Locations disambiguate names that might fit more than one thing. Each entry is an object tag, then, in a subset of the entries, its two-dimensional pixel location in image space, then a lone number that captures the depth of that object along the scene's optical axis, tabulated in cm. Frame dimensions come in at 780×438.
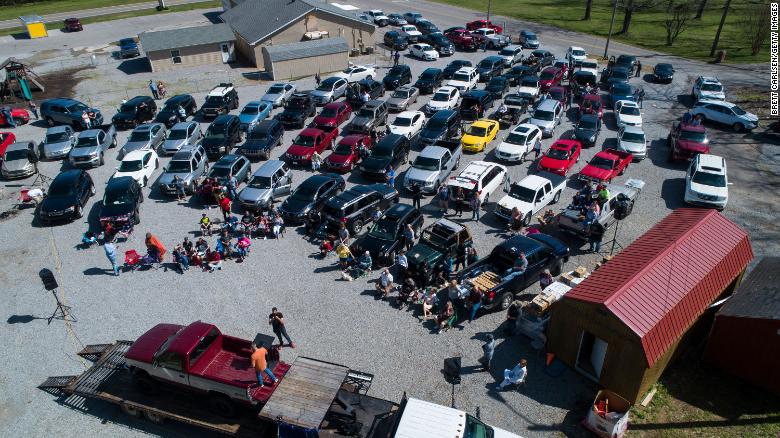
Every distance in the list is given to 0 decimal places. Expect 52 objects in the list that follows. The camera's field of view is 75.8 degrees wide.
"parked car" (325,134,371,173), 2562
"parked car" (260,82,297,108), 3431
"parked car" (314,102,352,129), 2961
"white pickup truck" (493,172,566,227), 2109
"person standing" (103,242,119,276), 1766
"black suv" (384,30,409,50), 4888
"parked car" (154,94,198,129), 3136
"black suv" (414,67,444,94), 3703
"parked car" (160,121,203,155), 2720
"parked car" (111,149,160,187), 2442
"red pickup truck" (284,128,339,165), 2623
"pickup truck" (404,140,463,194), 2336
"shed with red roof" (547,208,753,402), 1223
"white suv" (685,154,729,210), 2180
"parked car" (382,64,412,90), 3791
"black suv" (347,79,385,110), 3394
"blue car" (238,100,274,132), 3041
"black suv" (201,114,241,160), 2712
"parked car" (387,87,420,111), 3353
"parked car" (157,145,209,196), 2322
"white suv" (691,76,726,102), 3403
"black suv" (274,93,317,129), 3105
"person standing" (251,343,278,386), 1182
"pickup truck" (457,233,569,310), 1617
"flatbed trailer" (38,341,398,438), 1124
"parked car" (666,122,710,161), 2591
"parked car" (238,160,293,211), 2209
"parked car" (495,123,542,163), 2625
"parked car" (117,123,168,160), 2736
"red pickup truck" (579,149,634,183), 2387
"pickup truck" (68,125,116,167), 2627
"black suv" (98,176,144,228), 2055
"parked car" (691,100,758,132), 3039
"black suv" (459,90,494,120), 3198
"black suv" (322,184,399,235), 2014
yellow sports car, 2777
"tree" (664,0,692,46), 5250
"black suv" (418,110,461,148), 2800
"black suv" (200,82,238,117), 3278
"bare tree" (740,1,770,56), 4681
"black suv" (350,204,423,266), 1855
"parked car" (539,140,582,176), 2481
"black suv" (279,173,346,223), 2120
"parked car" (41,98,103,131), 3141
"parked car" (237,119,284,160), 2695
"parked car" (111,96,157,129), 3127
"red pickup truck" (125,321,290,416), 1199
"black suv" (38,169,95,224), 2125
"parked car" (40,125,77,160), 2748
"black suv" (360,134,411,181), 2444
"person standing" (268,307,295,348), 1436
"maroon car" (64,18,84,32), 6000
